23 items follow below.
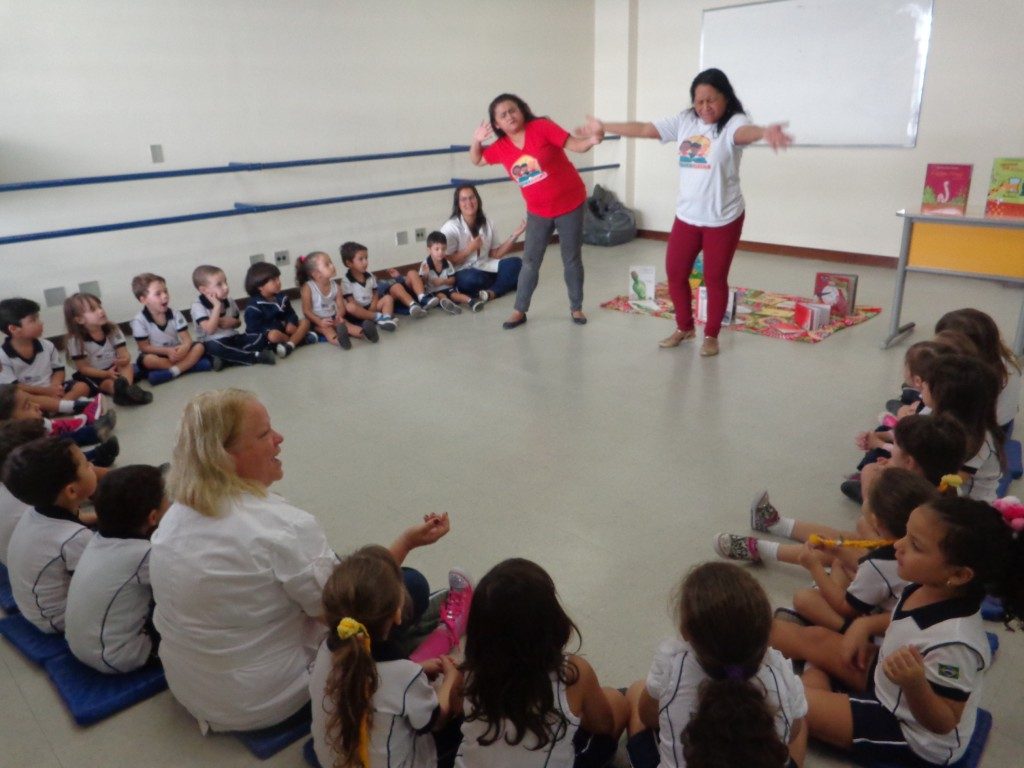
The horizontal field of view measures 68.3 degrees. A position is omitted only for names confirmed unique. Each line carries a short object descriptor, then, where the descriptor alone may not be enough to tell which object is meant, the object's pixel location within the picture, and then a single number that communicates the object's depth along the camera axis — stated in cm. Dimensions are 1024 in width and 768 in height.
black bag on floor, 718
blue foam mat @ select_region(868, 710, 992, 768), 154
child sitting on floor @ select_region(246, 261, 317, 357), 451
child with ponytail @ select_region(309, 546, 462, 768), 130
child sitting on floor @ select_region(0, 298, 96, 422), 351
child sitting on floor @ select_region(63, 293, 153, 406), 380
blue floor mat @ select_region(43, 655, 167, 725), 180
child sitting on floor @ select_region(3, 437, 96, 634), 194
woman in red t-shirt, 434
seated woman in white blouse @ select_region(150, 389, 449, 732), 151
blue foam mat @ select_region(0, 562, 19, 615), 222
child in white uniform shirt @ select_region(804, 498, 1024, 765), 140
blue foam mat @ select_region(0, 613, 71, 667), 199
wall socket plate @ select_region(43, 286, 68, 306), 473
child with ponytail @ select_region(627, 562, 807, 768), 126
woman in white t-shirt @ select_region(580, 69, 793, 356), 374
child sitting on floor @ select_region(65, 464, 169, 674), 180
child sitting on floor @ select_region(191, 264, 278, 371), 432
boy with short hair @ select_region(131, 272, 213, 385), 413
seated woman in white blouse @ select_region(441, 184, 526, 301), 547
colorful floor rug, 445
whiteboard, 548
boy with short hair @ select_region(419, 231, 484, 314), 531
